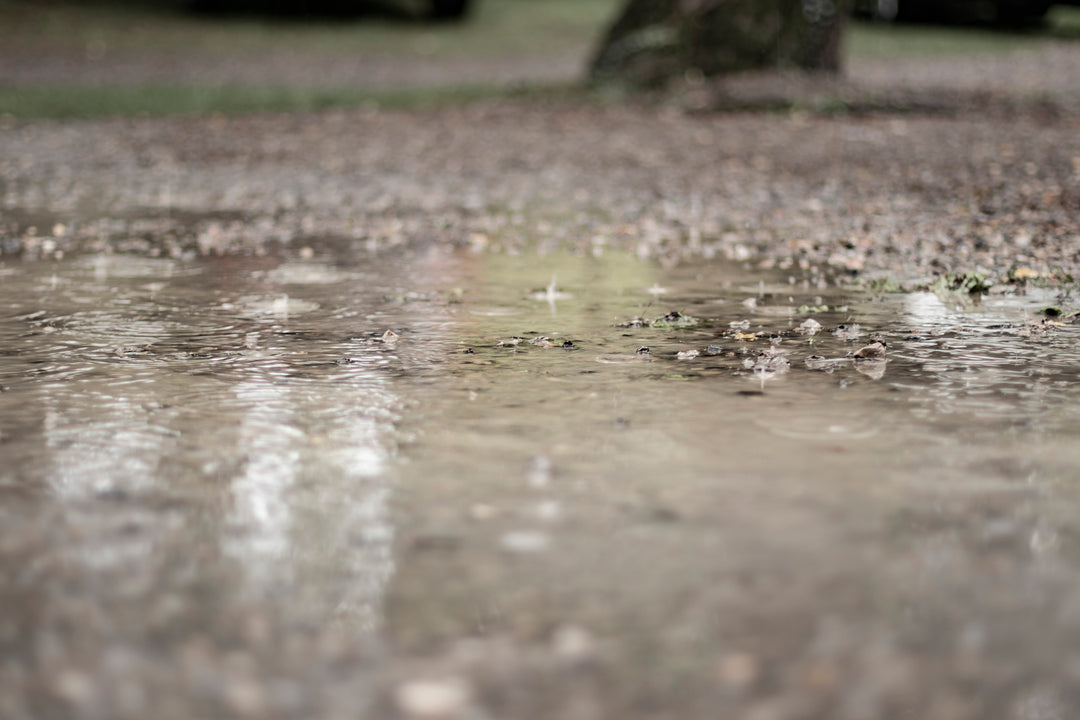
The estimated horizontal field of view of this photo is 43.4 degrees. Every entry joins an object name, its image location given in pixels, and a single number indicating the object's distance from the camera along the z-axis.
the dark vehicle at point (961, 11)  28.67
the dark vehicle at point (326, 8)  29.41
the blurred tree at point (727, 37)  15.62
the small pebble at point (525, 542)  2.79
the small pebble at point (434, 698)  2.15
